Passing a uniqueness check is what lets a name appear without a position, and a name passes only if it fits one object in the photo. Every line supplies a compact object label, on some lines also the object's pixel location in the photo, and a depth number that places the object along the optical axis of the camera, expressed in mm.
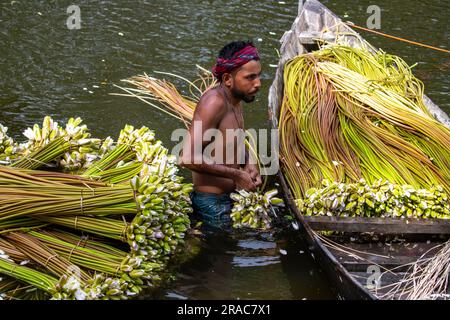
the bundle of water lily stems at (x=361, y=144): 5324
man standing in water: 5340
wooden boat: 4781
